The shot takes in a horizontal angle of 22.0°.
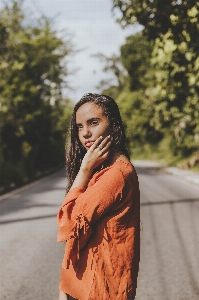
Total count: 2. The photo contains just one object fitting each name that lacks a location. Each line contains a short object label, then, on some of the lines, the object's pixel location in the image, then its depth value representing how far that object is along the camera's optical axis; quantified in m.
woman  1.88
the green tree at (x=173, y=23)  7.96
